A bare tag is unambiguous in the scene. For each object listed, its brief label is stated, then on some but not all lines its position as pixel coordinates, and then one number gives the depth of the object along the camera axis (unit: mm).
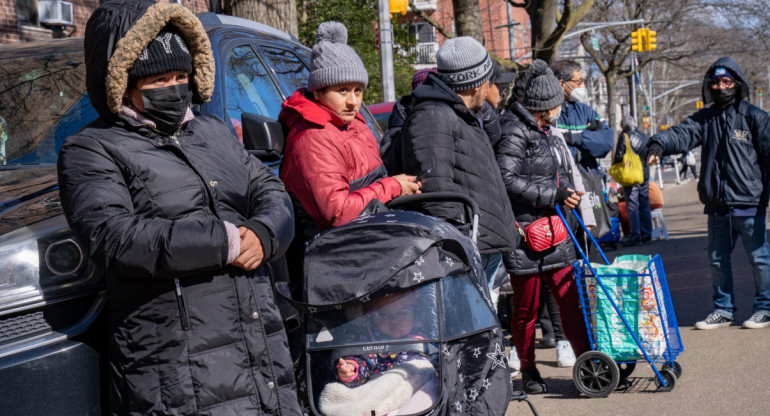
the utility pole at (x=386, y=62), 13047
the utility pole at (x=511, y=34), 31805
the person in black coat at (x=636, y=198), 14250
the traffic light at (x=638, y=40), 34812
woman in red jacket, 3988
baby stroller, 3408
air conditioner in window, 18453
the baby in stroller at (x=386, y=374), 3398
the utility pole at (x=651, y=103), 68000
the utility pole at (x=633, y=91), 47531
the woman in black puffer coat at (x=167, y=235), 2957
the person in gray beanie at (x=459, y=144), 4887
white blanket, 3393
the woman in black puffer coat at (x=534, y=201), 6031
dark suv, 3025
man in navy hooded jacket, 7848
